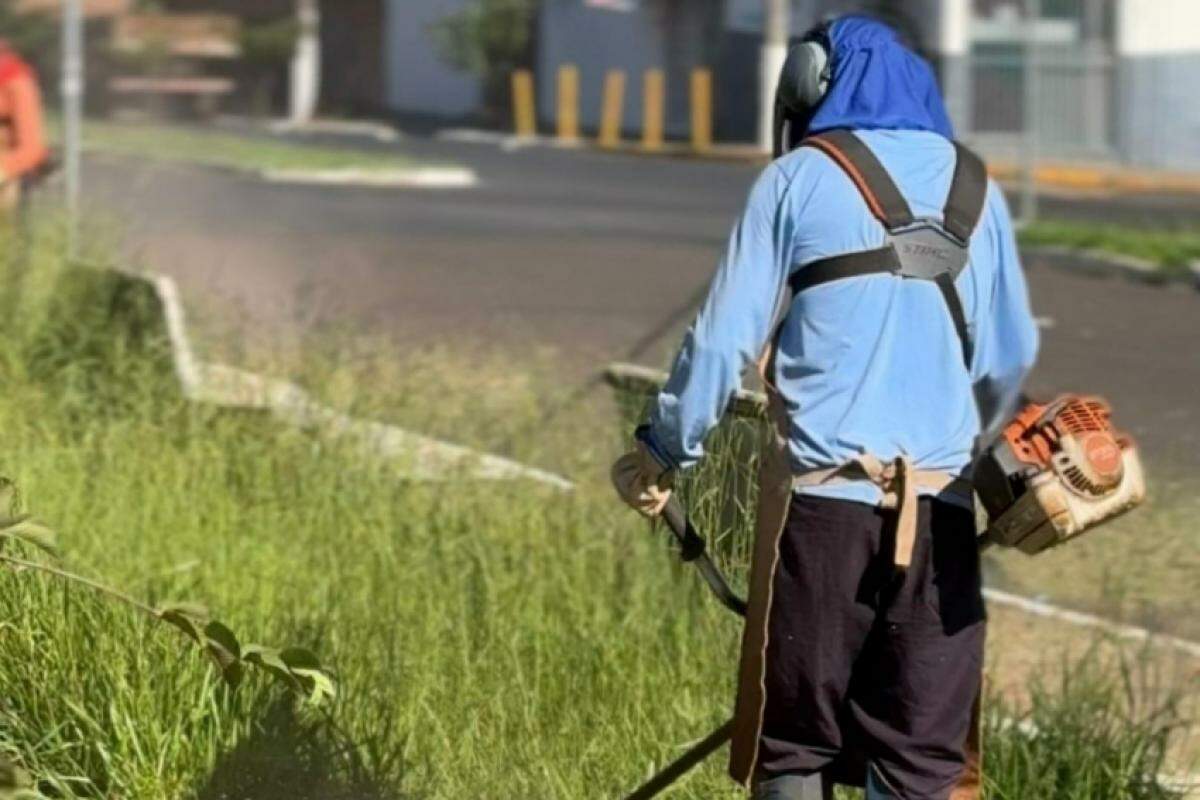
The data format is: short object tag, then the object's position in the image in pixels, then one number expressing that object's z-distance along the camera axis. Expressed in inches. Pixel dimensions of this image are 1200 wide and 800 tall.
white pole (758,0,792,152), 1221.7
